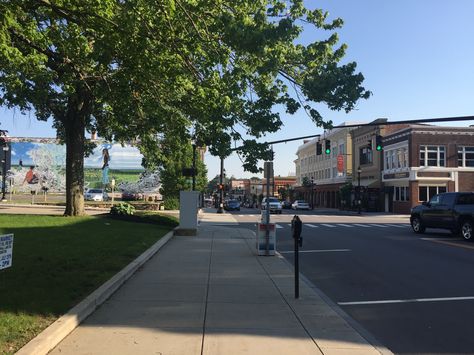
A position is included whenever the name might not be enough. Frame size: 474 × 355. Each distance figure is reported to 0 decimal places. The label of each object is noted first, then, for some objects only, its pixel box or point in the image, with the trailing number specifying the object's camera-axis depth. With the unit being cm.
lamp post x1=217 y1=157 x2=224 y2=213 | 5273
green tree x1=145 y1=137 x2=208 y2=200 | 5361
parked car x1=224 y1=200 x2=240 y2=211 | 6253
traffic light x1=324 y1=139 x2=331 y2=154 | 3038
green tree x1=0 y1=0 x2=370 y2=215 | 908
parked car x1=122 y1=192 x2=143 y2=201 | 7294
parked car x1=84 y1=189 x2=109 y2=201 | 6316
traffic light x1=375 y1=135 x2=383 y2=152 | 2939
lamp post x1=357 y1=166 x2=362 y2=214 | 5975
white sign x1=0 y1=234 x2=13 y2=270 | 664
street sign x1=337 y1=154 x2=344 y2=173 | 7544
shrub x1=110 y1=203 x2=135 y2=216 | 2467
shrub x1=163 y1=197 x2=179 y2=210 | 5138
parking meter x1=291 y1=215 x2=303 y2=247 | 907
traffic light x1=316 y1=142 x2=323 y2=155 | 3010
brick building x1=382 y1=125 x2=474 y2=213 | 5297
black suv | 1977
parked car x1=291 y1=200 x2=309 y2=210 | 6987
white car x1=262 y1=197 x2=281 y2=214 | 5206
